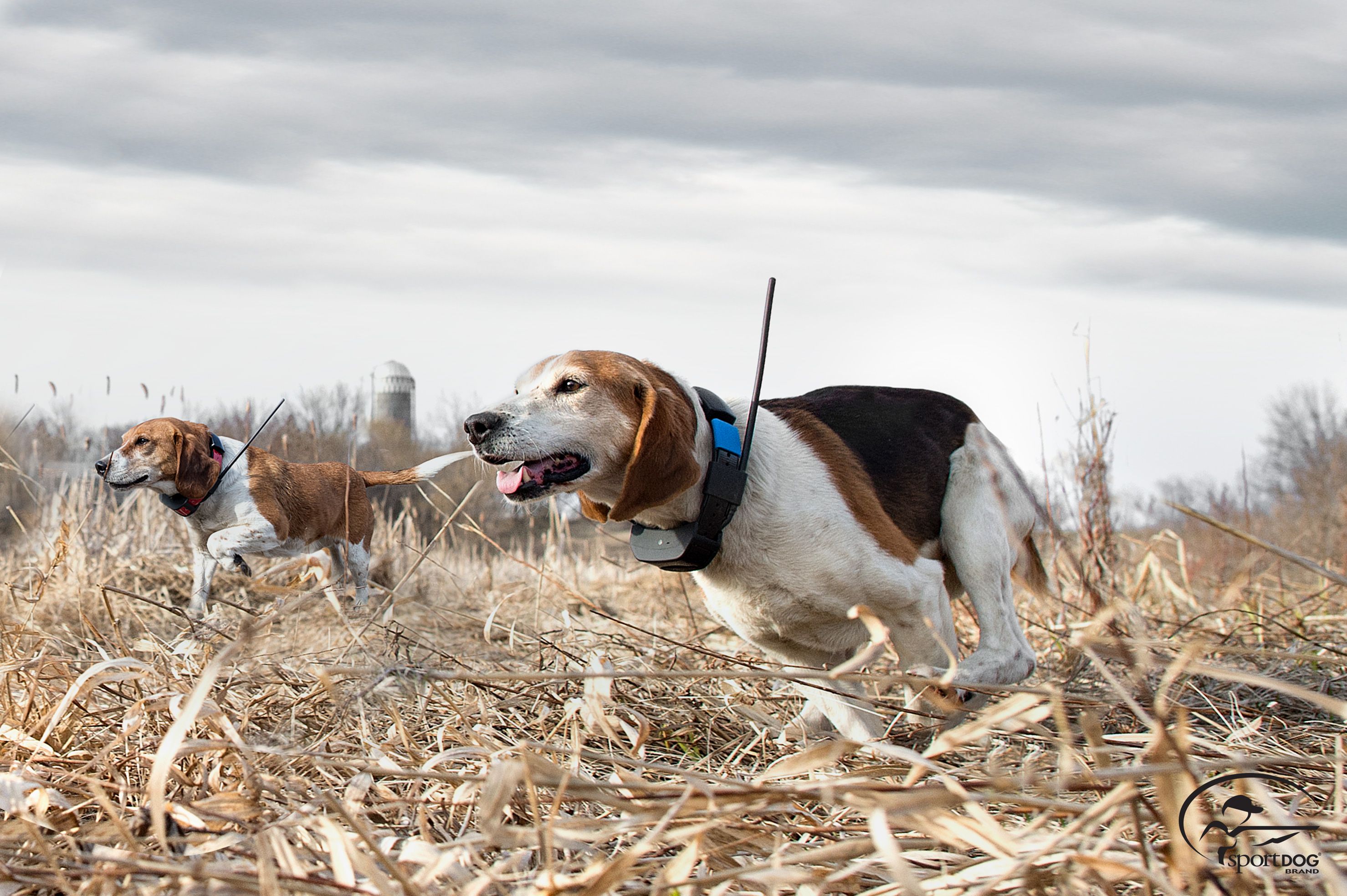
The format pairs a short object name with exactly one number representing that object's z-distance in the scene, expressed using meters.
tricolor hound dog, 2.74
